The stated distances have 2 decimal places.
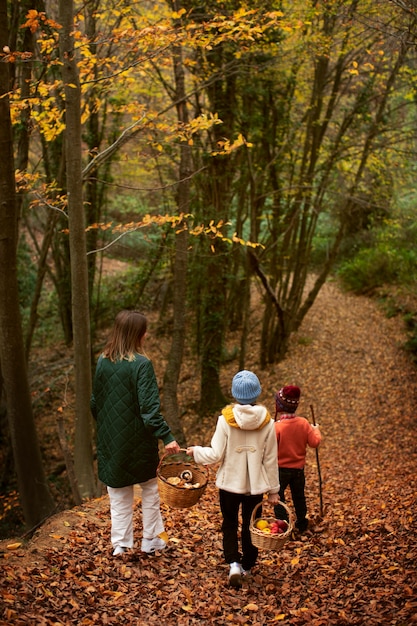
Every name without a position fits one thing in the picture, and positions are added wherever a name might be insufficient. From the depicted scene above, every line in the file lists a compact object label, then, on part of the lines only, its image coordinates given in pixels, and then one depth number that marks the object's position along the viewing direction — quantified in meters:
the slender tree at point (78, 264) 6.27
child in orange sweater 4.91
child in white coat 3.95
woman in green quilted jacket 4.09
